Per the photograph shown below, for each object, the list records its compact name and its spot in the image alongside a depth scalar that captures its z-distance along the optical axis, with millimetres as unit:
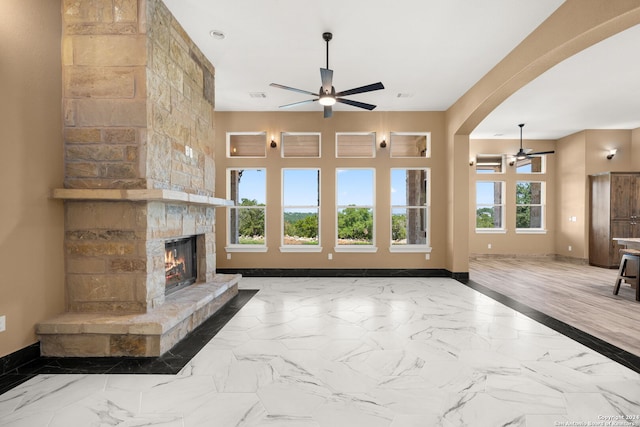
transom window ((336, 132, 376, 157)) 6609
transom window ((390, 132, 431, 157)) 6719
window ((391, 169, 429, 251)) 6652
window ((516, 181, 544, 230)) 8953
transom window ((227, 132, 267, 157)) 6625
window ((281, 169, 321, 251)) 6566
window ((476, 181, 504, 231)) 8945
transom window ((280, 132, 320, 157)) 6586
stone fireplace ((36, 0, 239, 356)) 2918
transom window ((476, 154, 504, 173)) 8930
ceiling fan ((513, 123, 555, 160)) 7502
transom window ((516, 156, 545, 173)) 8924
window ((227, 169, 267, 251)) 6628
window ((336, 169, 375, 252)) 6590
